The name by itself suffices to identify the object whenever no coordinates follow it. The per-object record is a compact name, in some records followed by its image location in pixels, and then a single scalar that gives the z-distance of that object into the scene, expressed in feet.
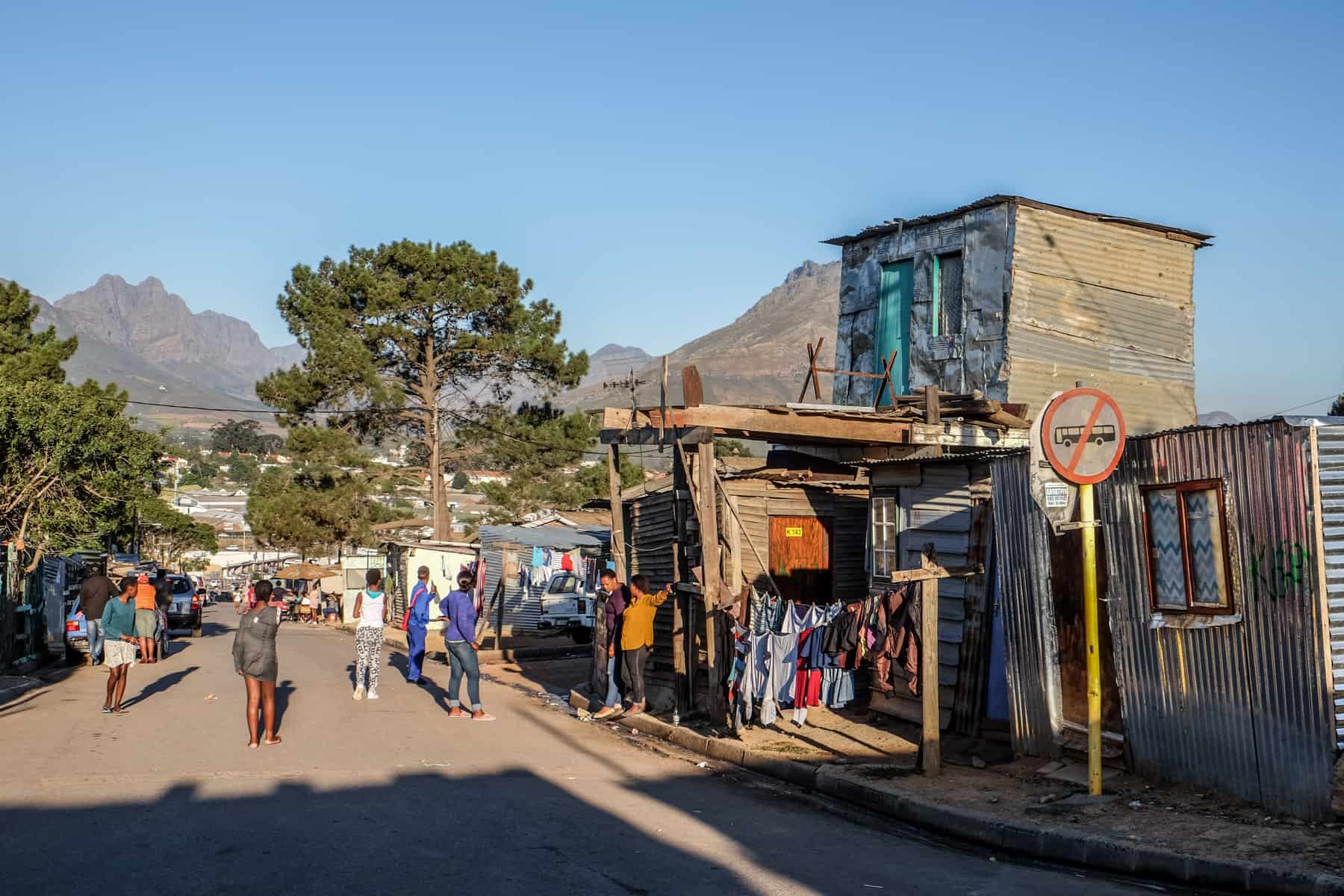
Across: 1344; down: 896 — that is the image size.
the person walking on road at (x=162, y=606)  84.84
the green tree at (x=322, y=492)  152.35
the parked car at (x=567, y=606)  106.63
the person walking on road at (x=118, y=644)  50.90
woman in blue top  52.37
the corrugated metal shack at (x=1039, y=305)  64.18
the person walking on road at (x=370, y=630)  55.57
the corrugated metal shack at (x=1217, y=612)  26.81
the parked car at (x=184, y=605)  119.85
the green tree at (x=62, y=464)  97.30
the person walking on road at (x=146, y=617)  76.33
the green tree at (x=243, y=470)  525.34
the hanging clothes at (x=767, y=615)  45.65
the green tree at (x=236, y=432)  640.99
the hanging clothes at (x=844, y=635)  40.19
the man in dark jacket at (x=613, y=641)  53.16
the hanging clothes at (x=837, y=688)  45.85
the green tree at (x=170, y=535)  207.10
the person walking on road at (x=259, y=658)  42.24
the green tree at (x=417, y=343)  148.56
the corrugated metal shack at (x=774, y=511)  43.96
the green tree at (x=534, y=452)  157.38
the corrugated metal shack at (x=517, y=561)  107.34
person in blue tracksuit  66.32
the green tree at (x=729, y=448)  178.15
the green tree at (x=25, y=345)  129.90
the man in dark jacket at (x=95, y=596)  65.41
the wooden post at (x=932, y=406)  46.62
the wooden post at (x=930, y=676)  35.55
